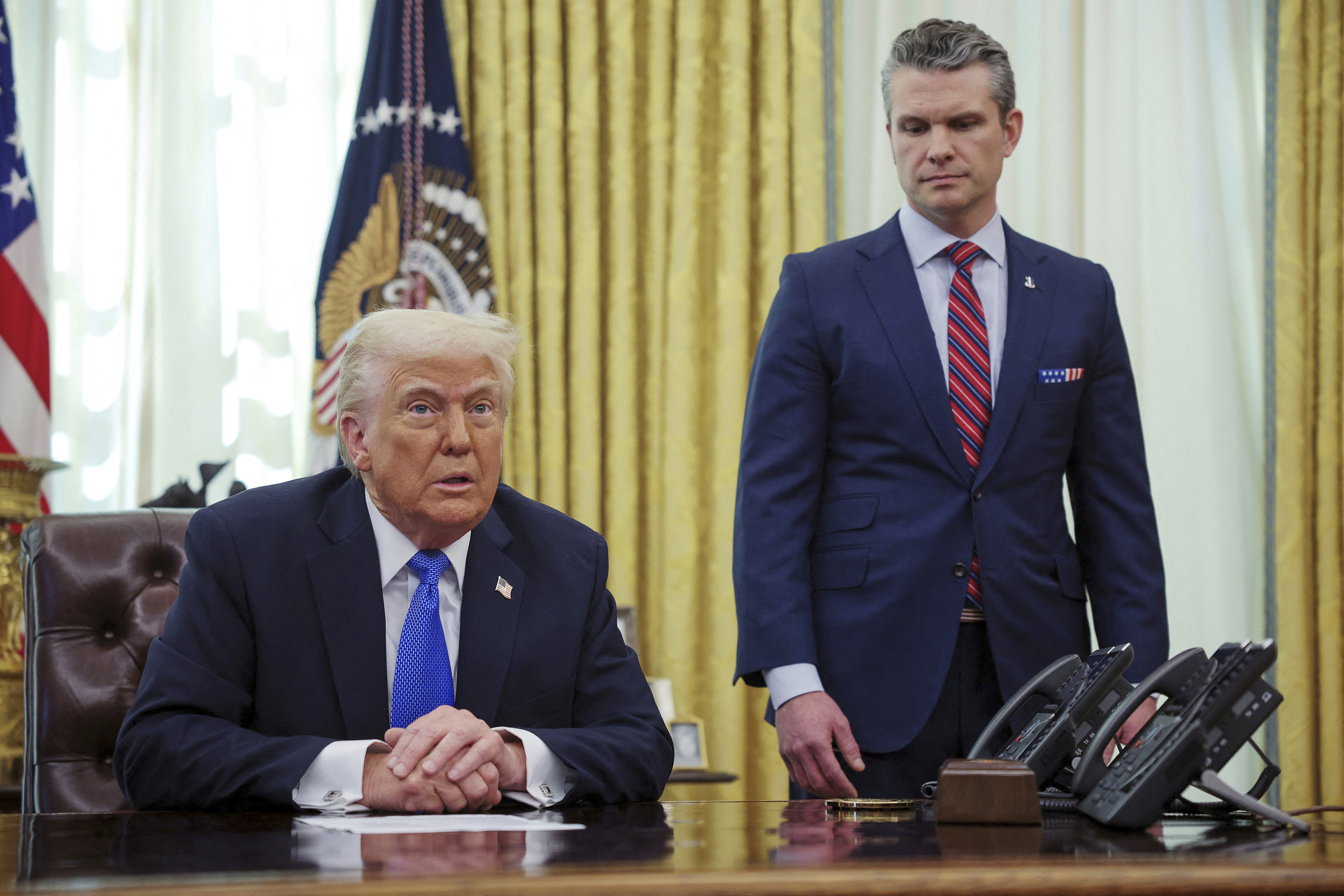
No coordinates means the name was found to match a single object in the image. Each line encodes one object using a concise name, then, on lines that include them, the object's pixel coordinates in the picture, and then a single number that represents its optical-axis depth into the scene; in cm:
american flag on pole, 336
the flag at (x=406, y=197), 354
